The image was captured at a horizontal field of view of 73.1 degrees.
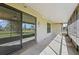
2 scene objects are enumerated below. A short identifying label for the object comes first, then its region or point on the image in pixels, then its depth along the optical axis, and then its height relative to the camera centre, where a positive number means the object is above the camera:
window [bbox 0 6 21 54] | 2.02 -0.08
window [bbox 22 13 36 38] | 2.95 +0.16
